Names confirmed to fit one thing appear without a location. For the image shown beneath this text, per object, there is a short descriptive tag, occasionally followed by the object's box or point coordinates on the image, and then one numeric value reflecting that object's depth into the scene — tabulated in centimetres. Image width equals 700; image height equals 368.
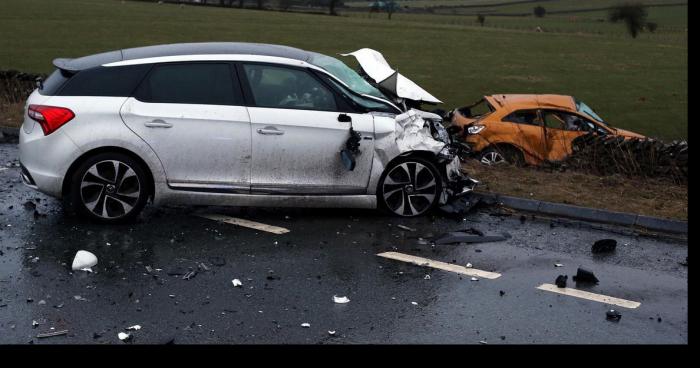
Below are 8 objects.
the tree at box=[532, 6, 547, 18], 11919
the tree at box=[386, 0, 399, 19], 10859
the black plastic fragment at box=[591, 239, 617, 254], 876
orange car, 1577
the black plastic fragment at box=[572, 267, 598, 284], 774
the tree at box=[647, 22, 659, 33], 8454
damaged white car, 890
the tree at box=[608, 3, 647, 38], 8161
